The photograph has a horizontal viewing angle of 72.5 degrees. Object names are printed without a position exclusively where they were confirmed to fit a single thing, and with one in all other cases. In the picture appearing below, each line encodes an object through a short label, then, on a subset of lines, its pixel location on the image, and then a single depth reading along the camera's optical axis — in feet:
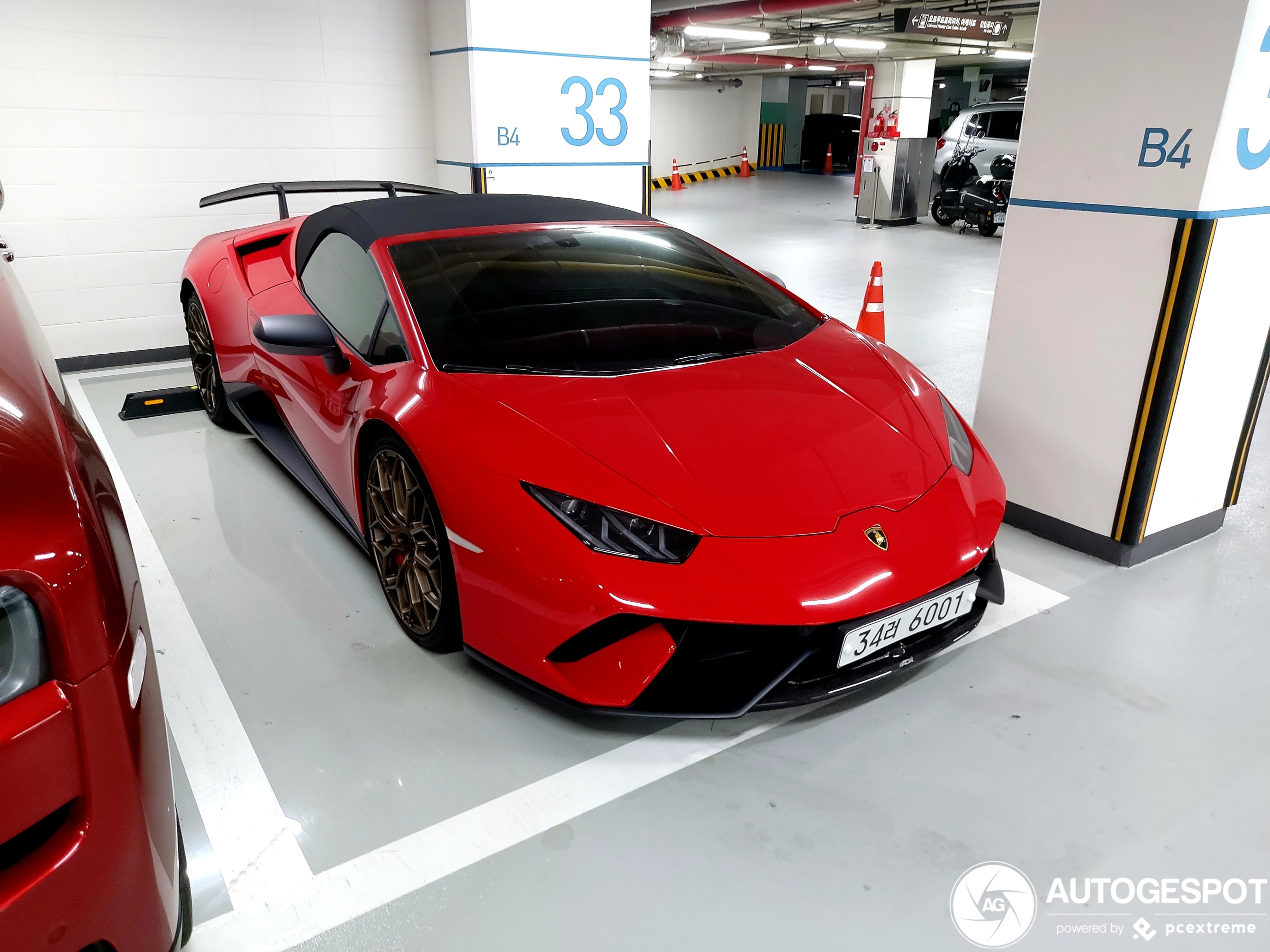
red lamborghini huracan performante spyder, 5.54
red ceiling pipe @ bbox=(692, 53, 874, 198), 46.14
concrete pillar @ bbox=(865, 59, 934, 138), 44.34
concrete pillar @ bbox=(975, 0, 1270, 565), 7.70
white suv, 34.17
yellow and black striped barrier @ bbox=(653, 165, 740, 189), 58.23
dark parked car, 75.87
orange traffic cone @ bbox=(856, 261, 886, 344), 15.71
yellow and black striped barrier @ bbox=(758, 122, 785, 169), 81.20
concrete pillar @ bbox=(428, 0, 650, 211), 16.80
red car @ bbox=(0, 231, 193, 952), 2.93
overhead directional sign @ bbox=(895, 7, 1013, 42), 34.04
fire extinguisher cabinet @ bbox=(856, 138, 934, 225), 37.99
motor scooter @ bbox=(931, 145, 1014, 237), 33.68
